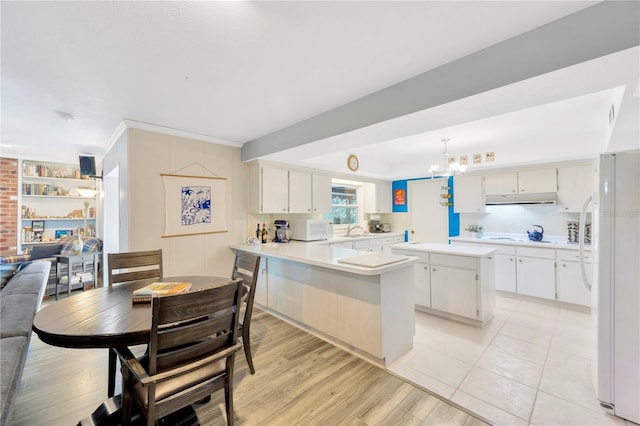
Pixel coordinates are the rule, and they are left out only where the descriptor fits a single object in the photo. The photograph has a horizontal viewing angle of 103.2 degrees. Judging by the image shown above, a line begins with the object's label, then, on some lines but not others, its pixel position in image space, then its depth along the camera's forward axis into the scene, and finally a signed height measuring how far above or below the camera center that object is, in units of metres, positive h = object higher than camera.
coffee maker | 4.15 -0.31
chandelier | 3.55 +0.60
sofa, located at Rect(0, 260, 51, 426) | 1.28 -0.78
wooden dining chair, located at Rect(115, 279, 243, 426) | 1.19 -0.76
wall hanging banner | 3.16 +0.11
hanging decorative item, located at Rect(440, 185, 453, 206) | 5.08 +0.34
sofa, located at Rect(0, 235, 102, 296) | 3.95 -0.65
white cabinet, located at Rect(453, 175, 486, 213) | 4.73 +0.32
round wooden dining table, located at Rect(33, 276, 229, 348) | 1.24 -0.59
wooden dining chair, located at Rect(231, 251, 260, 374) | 2.11 -0.76
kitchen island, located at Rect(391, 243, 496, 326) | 2.92 -0.87
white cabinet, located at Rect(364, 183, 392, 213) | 5.77 +0.31
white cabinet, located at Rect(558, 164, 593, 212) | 3.73 +0.36
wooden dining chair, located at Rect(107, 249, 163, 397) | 2.20 -0.46
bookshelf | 4.62 +0.19
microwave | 4.16 -0.29
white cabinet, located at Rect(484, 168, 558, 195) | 4.02 +0.48
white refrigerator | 1.63 -0.50
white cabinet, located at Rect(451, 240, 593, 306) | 3.53 -0.94
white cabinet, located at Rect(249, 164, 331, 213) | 3.75 +0.34
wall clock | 4.79 +0.94
